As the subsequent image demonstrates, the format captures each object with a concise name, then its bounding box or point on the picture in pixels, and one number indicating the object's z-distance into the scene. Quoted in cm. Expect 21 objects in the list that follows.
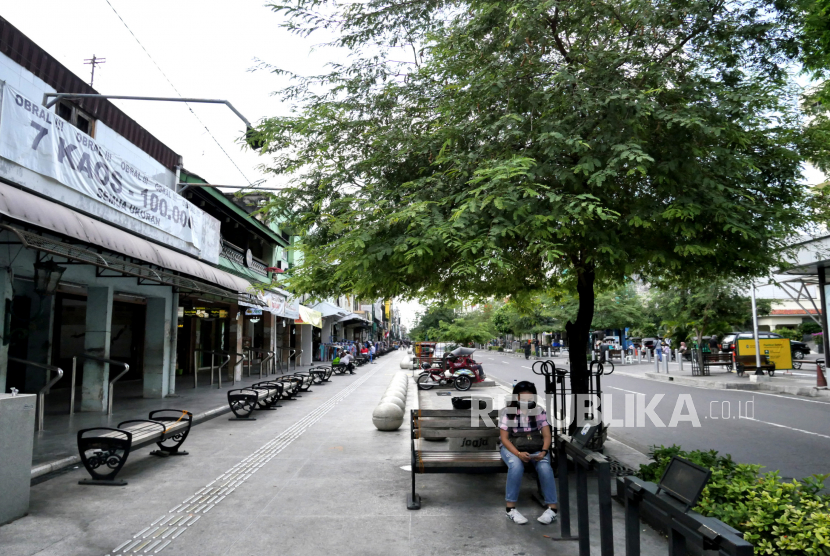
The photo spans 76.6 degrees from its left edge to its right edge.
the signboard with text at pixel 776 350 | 2189
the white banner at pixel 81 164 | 794
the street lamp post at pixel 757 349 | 2020
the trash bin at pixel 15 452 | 509
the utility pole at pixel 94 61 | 3255
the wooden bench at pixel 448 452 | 561
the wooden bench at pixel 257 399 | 1162
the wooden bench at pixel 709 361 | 2347
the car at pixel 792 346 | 2934
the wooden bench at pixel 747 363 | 2155
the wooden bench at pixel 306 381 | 1796
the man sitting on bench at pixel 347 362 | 2599
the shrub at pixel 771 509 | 344
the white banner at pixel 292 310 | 2345
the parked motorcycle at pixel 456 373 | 1875
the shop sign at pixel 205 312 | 1921
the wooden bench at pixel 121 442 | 644
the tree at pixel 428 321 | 5161
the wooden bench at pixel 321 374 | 2019
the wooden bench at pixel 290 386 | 1514
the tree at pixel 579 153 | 510
